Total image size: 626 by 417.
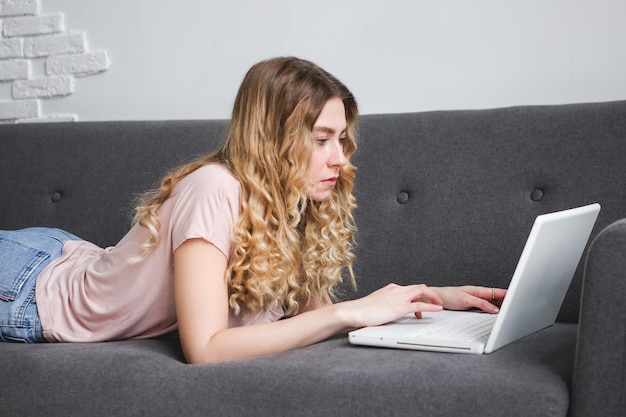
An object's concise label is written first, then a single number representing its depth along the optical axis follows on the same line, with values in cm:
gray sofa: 137
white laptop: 147
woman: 159
